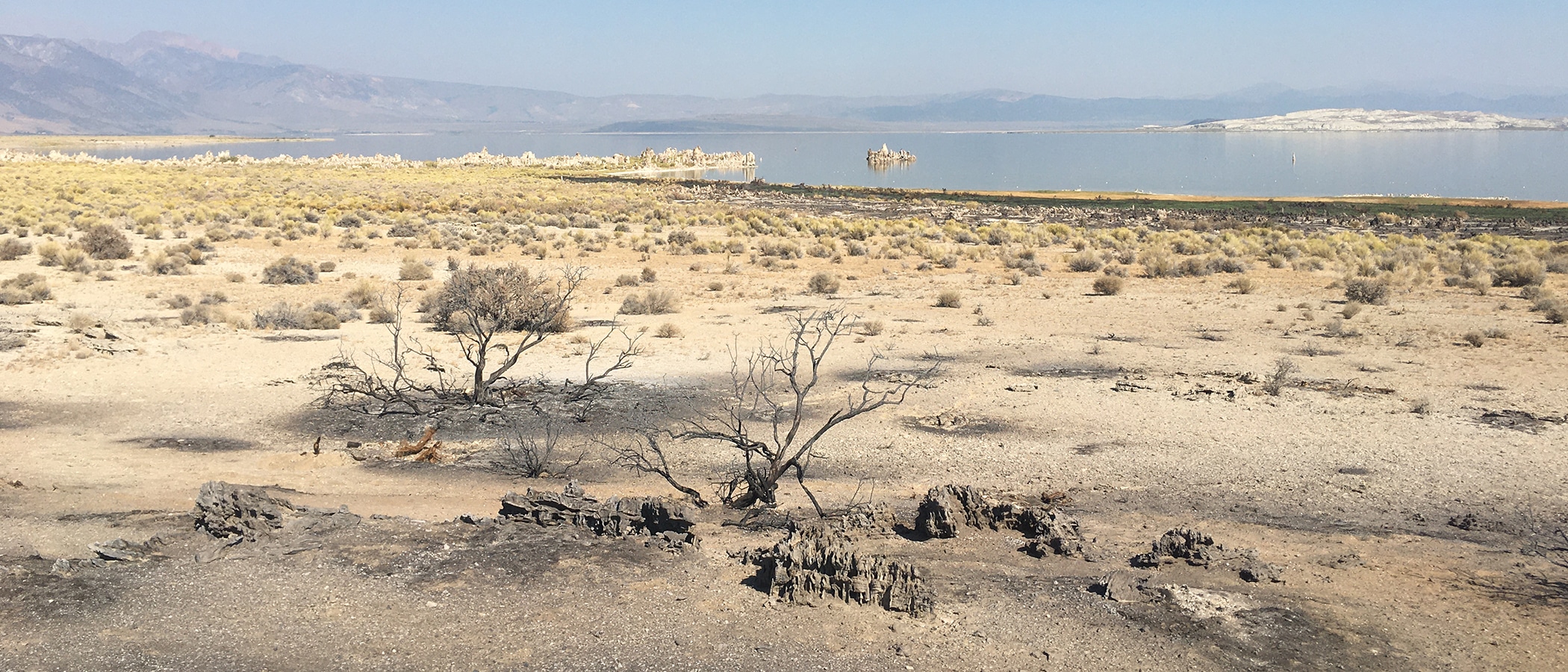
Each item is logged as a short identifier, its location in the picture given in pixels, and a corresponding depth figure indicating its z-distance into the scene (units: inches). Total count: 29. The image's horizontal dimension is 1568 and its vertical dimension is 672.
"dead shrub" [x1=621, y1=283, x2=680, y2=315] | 794.8
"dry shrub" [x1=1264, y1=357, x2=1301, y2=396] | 507.8
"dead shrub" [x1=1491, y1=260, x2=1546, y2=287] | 898.1
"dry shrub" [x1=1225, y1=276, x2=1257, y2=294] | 906.1
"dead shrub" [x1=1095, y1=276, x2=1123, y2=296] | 907.4
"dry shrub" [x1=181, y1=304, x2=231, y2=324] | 697.6
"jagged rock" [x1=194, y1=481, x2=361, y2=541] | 287.3
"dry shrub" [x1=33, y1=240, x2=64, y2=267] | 984.9
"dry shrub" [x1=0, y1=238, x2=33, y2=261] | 1002.1
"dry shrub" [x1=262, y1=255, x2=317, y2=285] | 935.0
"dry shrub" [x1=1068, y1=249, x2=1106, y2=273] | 1098.1
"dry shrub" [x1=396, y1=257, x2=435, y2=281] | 971.3
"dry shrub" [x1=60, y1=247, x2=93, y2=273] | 932.0
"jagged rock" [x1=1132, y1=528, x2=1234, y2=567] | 282.2
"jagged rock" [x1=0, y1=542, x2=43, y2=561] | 270.2
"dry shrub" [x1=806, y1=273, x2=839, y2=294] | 913.5
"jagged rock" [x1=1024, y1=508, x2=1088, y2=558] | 294.4
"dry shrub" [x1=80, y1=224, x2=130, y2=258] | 1030.4
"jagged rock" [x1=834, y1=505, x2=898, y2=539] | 314.3
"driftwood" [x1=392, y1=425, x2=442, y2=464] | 409.4
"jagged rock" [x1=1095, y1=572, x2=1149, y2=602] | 258.5
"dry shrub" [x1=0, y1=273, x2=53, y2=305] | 747.4
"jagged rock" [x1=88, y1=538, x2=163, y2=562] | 268.1
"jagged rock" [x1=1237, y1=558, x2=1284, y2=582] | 270.7
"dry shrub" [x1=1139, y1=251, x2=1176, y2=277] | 1040.8
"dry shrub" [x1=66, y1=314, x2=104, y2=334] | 626.2
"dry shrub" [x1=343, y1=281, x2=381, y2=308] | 808.3
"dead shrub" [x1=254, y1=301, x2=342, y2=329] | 690.8
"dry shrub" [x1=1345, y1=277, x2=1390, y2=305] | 807.1
